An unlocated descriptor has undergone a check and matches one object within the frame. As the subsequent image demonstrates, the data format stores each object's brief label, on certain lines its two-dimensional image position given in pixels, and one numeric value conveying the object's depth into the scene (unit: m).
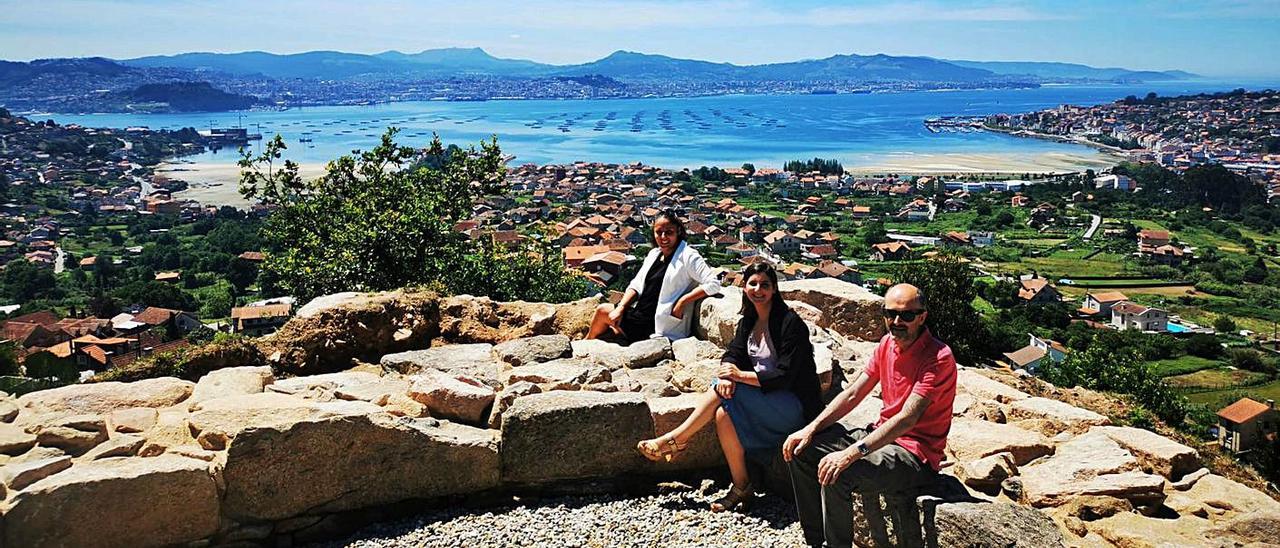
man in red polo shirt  4.20
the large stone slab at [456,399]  5.55
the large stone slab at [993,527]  3.79
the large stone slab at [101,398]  5.42
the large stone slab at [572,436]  5.17
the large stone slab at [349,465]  4.77
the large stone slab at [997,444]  5.09
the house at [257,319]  24.77
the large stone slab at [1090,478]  4.57
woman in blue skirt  4.93
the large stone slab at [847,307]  8.46
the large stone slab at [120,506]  4.37
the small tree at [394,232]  11.21
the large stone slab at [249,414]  5.03
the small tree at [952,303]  12.77
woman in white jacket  7.02
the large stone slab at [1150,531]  4.13
